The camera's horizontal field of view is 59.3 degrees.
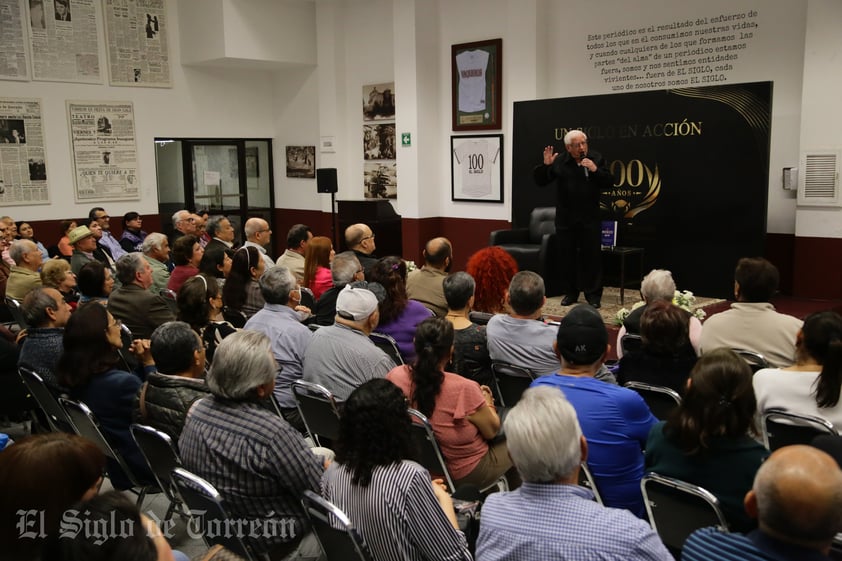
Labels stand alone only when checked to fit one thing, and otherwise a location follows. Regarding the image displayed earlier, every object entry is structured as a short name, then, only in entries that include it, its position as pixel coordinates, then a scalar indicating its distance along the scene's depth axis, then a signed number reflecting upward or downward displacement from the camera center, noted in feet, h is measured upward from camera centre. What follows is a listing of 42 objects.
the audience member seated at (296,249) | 20.35 -1.93
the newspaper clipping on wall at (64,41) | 33.19 +6.56
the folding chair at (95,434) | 10.27 -3.60
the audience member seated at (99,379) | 10.70 -2.81
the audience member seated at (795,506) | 5.18 -2.33
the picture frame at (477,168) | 34.86 +0.53
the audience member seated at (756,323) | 11.87 -2.40
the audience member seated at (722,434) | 7.50 -2.64
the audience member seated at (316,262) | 19.03 -2.09
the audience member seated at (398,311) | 13.92 -2.50
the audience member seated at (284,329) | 12.95 -2.63
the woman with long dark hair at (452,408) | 9.75 -3.00
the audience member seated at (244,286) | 16.56 -2.32
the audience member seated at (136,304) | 15.17 -2.47
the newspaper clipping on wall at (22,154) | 32.65 +1.40
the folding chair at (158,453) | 9.16 -3.41
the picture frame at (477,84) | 34.04 +4.41
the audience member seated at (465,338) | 12.41 -2.66
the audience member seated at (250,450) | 8.13 -2.95
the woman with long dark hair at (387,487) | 6.88 -2.89
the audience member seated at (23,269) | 18.99 -2.18
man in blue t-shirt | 8.70 -2.80
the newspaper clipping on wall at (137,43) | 35.53 +6.86
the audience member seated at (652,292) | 12.83 -2.13
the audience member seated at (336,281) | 15.61 -2.10
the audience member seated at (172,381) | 9.95 -2.67
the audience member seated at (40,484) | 5.50 -2.34
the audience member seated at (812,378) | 9.27 -2.61
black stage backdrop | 25.02 +0.28
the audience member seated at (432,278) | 16.20 -2.19
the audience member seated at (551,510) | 5.66 -2.65
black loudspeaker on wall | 37.11 +0.05
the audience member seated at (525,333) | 11.97 -2.51
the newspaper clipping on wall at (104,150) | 34.83 +1.65
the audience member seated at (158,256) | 19.90 -2.05
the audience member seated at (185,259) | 18.88 -2.01
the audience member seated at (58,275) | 16.69 -2.04
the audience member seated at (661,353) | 10.59 -2.61
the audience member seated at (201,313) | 13.28 -2.35
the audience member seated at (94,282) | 15.29 -2.02
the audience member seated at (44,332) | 12.51 -2.51
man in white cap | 11.66 -2.70
